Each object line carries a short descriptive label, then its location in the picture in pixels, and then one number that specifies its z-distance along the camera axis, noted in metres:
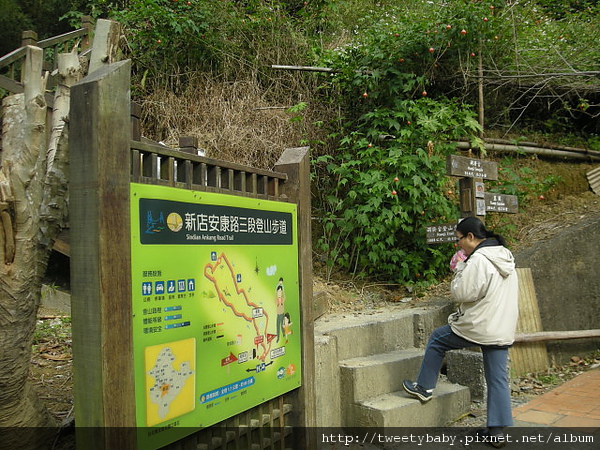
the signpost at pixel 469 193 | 5.36
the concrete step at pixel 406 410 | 4.07
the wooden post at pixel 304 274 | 3.36
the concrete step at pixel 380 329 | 4.60
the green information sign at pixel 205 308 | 2.15
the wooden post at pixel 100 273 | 1.95
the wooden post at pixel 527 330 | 5.69
